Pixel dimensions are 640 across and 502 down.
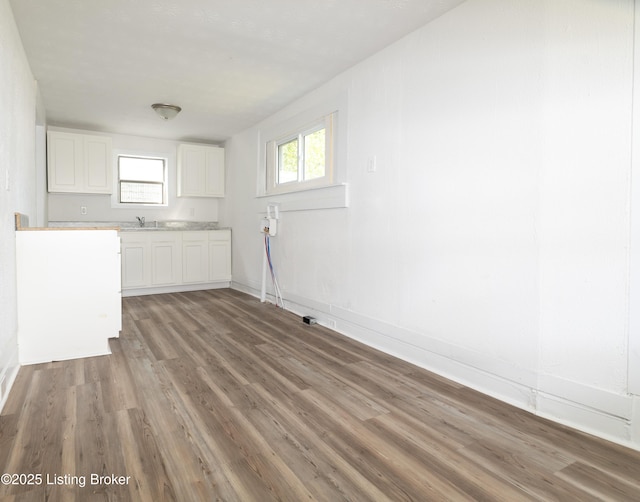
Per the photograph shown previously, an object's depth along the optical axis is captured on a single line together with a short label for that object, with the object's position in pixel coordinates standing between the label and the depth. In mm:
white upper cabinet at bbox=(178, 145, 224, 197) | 6039
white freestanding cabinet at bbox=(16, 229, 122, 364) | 2760
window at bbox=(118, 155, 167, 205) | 5914
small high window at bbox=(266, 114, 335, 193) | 3801
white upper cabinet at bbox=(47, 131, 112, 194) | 5059
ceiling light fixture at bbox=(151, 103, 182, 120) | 4441
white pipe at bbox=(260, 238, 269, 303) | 4871
